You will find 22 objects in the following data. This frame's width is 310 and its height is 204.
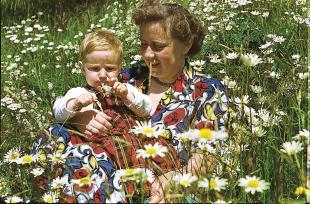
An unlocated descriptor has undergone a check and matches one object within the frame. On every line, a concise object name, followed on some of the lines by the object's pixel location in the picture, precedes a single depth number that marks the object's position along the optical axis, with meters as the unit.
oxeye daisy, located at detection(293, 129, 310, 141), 2.00
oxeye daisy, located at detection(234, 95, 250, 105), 2.78
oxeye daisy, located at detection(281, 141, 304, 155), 1.78
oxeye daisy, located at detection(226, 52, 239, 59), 3.43
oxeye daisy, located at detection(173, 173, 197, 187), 1.77
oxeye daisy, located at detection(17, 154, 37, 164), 2.46
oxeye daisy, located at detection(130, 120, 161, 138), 1.99
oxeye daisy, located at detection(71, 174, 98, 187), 1.84
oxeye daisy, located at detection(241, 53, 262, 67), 1.99
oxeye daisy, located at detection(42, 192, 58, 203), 2.17
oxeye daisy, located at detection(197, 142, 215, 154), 2.14
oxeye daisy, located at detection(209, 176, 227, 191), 1.71
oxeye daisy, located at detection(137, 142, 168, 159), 1.83
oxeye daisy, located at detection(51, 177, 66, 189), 2.27
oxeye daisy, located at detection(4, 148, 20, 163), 2.57
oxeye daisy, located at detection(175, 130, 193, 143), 1.82
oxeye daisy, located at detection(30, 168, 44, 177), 2.54
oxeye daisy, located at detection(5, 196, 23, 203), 2.22
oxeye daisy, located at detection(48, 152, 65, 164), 2.27
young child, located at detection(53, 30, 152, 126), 2.90
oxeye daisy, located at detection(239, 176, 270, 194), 1.78
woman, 2.89
